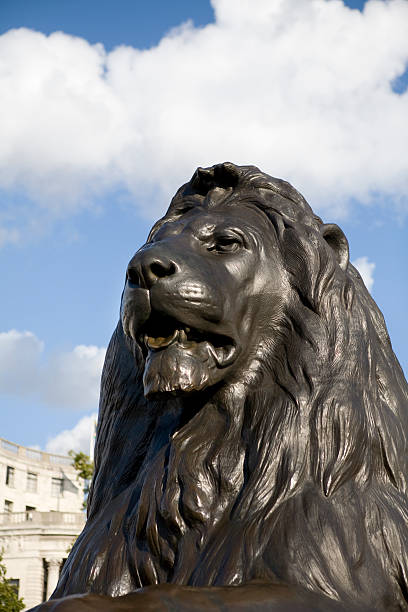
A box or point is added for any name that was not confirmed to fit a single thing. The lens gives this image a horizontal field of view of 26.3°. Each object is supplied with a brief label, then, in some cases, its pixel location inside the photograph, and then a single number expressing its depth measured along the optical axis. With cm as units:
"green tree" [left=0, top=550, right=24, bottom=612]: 2562
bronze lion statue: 242
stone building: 3916
